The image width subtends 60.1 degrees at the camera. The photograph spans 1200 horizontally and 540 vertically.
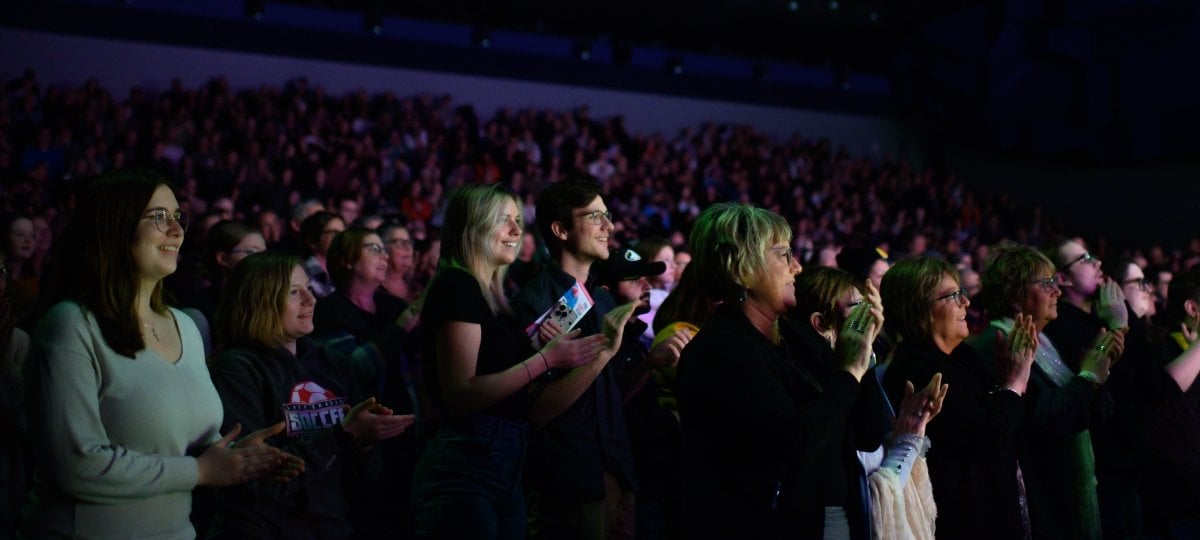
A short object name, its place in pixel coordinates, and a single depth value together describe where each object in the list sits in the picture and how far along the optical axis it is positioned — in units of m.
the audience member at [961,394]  2.83
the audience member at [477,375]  2.46
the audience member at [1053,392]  3.24
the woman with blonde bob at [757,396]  2.19
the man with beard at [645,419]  3.02
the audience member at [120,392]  1.77
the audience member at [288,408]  2.38
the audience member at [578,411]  2.64
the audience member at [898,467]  2.44
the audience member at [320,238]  4.30
